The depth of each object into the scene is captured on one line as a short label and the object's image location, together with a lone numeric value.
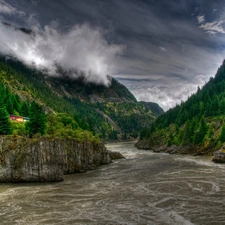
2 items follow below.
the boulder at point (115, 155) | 107.59
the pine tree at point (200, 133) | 124.44
